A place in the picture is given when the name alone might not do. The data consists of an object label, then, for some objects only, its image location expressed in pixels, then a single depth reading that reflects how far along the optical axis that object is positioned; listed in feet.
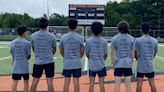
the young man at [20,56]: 27.75
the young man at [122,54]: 27.07
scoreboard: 80.88
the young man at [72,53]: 27.26
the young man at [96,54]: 27.20
